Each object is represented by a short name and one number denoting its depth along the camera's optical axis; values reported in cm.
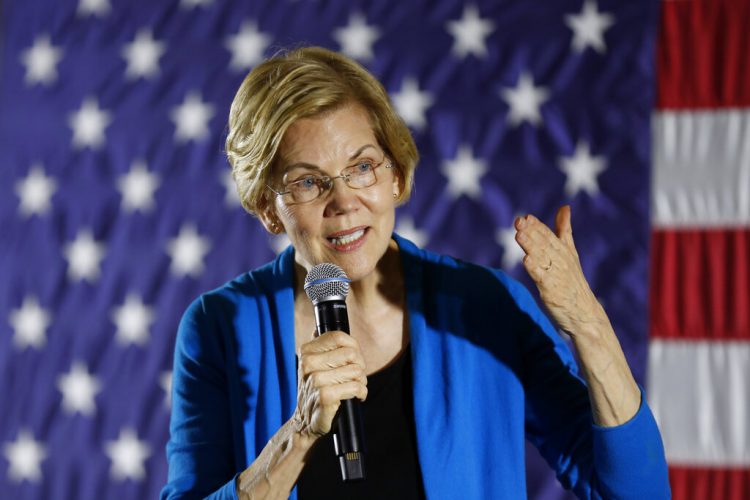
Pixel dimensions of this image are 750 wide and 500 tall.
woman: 487
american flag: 554
